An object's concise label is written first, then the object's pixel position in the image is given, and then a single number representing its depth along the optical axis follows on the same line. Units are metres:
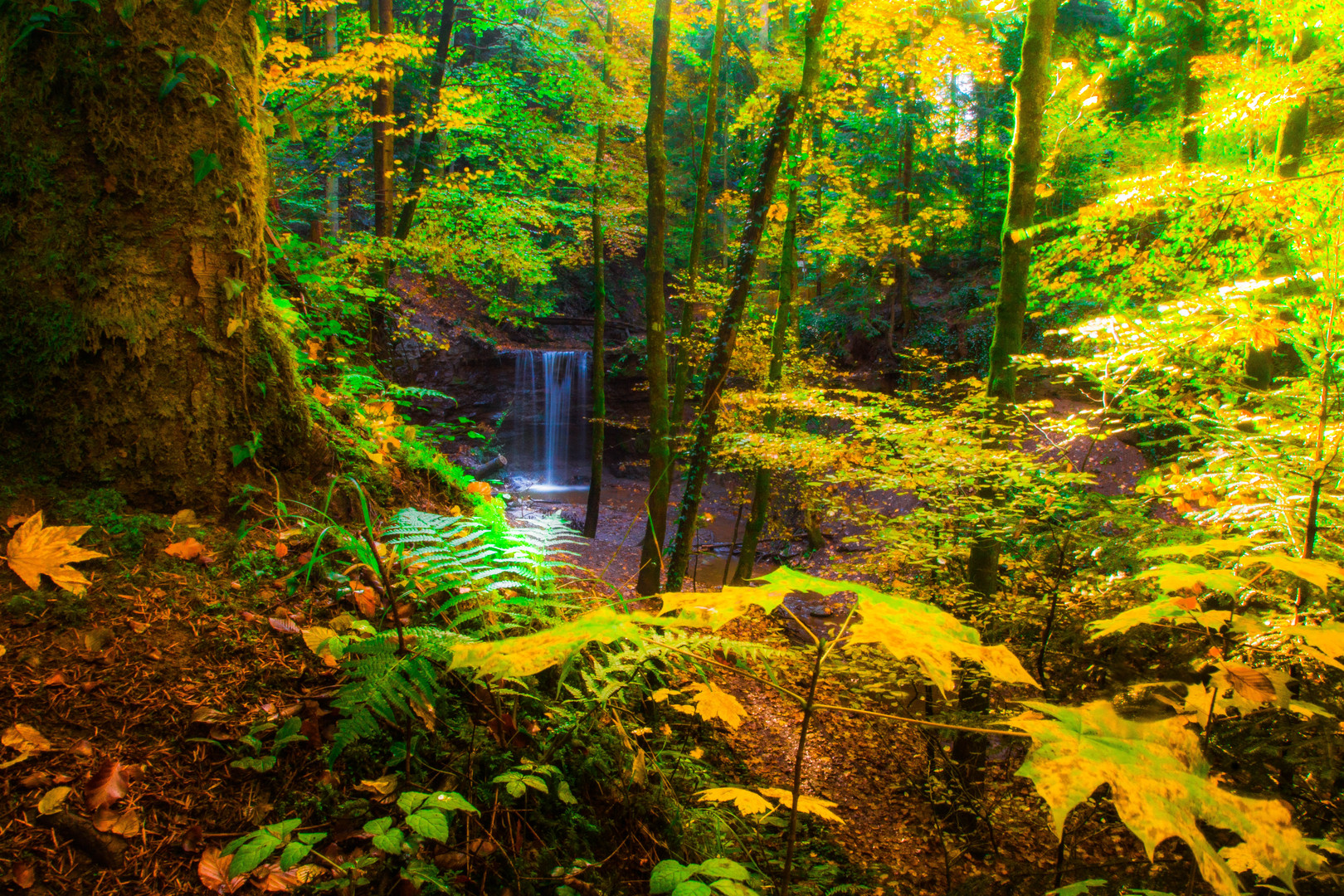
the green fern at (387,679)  1.38
